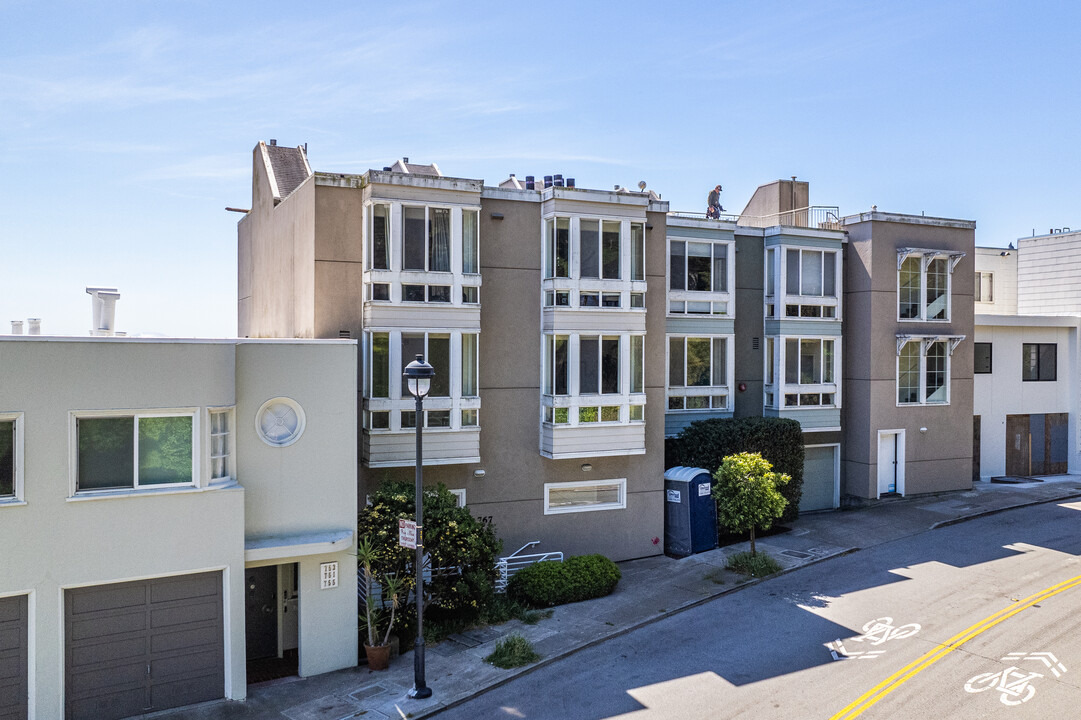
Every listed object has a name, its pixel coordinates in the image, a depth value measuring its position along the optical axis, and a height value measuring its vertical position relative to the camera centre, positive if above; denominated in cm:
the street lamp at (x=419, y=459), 1344 -175
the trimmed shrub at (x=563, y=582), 1770 -501
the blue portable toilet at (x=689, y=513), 2131 -414
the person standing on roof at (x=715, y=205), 2562 +495
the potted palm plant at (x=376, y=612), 1462 -485
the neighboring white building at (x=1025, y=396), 2998 -146
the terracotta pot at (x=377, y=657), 1459 -543
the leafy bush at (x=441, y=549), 1551 -381
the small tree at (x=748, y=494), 2019 -344
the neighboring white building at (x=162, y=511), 1214 -256
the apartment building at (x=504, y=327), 1811 +68
